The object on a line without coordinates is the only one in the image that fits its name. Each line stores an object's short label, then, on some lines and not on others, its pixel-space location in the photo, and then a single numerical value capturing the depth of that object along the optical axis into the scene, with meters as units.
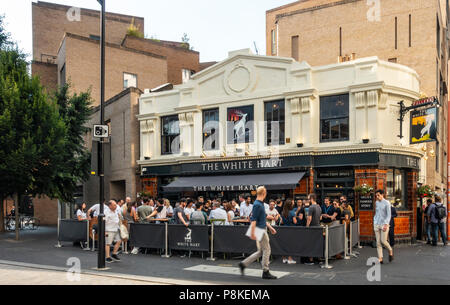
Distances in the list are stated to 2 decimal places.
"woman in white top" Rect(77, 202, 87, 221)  16.41
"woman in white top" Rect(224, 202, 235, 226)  14.71
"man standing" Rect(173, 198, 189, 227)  13.45
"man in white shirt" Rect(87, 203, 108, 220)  15.49
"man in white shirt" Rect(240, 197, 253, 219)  15.77
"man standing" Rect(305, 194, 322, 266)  11.78
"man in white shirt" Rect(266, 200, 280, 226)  13.09
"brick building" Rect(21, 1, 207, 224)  24.83
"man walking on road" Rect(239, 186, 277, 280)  9.32
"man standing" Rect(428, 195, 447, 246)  16.42
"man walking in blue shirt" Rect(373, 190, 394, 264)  11.55
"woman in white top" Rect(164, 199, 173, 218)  15.47
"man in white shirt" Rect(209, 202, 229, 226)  14.02
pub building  17.09
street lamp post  10.83
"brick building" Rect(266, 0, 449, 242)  24.34
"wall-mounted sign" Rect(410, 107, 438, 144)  16.53
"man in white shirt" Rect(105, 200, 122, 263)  12.11
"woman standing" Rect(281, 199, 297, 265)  12.84
